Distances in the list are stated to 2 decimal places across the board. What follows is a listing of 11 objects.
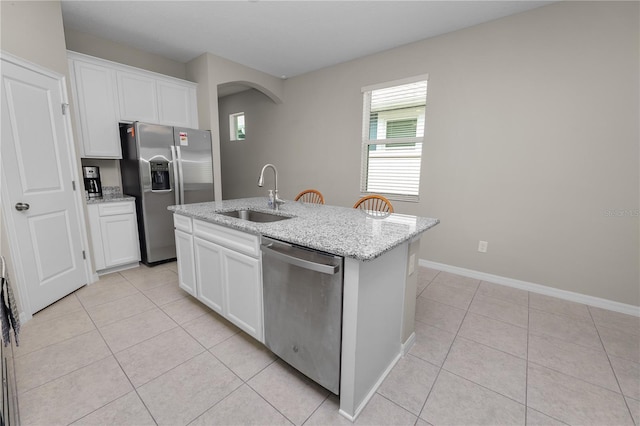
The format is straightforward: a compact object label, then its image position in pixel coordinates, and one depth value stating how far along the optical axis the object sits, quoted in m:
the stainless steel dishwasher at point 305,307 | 1.26
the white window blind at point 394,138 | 3.21
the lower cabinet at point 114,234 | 2.86
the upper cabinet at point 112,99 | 2.81
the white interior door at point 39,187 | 2.00
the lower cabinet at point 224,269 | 1.66
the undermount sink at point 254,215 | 2.17
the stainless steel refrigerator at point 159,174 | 2.99
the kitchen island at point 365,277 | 1.21
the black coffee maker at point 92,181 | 3.08
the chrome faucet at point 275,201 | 2.29
